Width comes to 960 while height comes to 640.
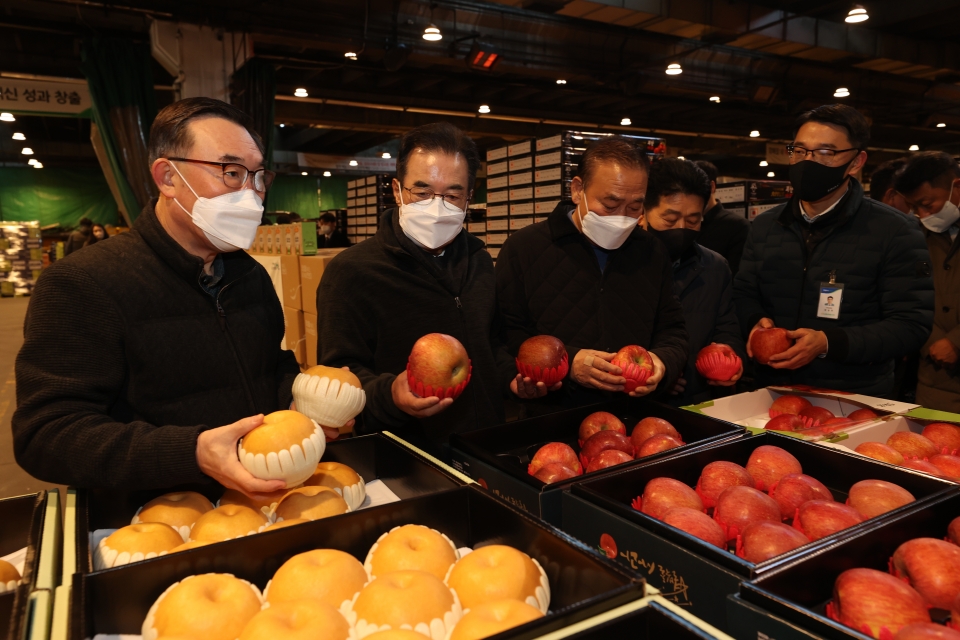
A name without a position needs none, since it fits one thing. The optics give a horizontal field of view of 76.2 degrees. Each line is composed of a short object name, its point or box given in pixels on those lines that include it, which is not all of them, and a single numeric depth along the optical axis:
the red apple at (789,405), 2.34
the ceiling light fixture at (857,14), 7.12
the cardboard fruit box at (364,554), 0.90
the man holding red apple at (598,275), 2.28
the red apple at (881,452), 1.72
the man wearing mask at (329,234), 9.50
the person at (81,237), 13.26
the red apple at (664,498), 1.42
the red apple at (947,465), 1.62
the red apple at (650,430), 1.93
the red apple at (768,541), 1.20
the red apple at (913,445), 1.84
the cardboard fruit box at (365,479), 1.30
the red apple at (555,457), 1.77
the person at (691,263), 2.80
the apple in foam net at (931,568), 1.09
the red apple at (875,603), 1.00
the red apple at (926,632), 0.87
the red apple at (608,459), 1.69
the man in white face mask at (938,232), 3.31
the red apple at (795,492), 1.46
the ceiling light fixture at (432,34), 7.23
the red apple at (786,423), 2.11
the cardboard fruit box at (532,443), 1.47
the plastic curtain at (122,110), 6.39
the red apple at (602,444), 1.83
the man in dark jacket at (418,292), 1.99
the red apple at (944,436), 1.90
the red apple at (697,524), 1.28
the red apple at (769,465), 1.60
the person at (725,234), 4.50
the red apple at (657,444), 1.75
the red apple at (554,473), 1.64
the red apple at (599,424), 2.02
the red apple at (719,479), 1.52
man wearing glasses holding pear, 1.28
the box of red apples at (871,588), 0.91
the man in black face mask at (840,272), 2.55
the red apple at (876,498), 1.39
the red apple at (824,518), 1.29
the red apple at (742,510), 1.36
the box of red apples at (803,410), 2.12
